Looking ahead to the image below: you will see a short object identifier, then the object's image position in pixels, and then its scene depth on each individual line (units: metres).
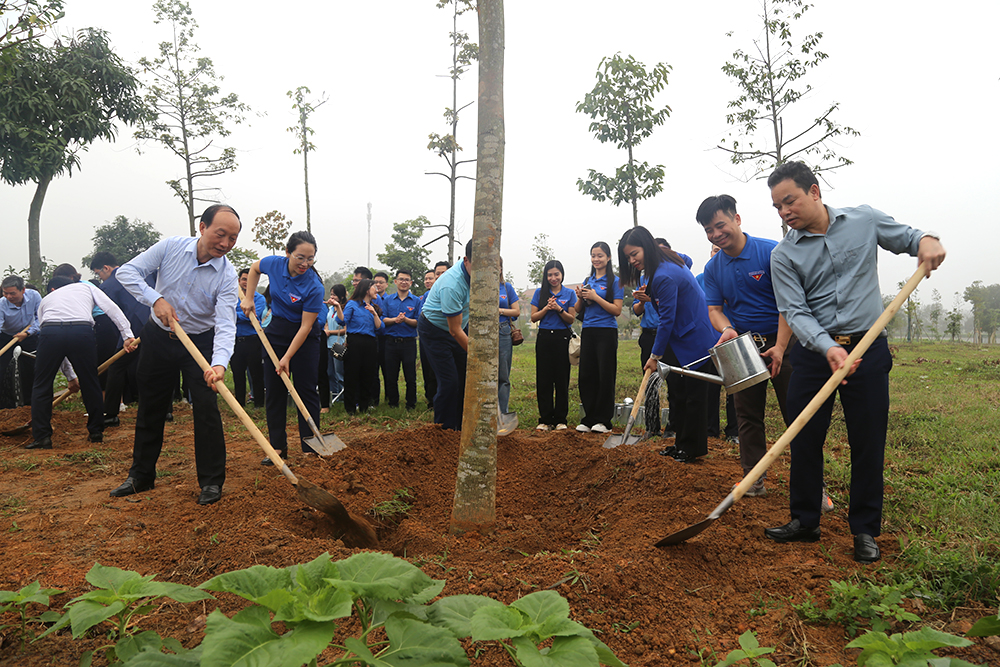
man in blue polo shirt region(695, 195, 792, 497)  3.77
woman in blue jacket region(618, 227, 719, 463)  4.62
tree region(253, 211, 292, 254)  20.81
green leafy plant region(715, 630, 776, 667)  1.54
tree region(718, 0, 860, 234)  9.93
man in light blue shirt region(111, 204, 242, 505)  3.81
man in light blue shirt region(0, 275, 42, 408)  7.20
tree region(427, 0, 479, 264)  14.43
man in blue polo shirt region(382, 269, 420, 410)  8.18
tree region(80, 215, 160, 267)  29.78
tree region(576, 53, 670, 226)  9.95
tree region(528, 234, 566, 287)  31.50
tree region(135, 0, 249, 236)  16.17
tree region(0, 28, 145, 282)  18.97
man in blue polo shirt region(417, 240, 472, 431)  4.80
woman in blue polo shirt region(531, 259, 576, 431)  6.53
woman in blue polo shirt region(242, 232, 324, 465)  4.91
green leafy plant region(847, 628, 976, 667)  1.39
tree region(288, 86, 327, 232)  20.14
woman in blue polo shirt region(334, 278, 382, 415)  7.88
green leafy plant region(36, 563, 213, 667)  1.34
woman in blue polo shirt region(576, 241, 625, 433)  6.13
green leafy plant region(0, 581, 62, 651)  1.59
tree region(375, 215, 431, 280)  24.27
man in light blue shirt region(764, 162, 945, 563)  2.75
